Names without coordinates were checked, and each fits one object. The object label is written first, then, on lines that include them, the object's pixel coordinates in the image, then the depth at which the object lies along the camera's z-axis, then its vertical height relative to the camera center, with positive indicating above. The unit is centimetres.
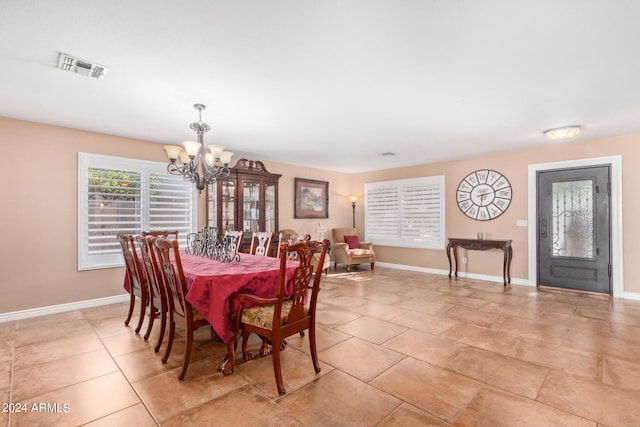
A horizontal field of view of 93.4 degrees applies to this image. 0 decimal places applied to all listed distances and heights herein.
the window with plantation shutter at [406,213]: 662 +4
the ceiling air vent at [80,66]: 234 +120
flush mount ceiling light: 399 +111
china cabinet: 527 +27
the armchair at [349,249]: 687 -81
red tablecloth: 225 -56
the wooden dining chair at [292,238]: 311 -26
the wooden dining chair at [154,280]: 263 -59
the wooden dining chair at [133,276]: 309 -66
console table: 543 -59
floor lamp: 789 +31
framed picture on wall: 688 +39
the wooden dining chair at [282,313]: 213 -75
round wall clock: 570 +40
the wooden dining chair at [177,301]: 228 -70
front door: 472 -23
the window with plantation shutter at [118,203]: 415 +17
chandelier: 317 +62
